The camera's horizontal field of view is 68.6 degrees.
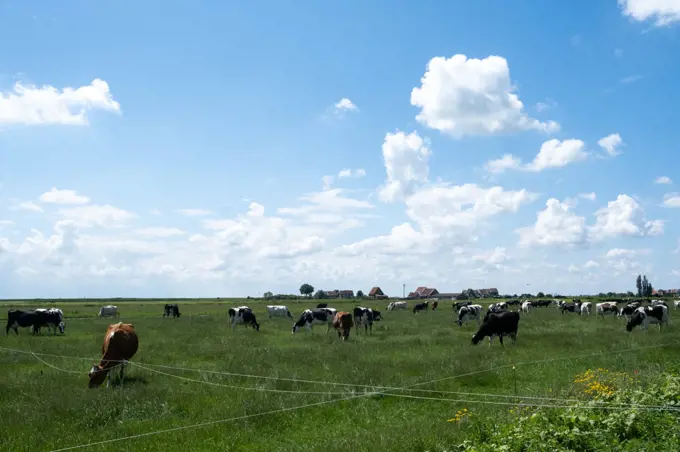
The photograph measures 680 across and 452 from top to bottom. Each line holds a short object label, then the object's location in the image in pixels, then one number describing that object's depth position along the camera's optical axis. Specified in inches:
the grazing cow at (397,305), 2952.8
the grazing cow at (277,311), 1968.5
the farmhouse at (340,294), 7003.0
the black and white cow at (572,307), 2293.3
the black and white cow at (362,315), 1360.7
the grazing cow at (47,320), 1386.6
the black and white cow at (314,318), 1381.5
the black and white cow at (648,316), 1230.3
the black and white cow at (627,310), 1749.5
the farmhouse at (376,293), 6870.1
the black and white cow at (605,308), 1963.6
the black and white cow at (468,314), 1516.5
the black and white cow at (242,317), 1492.4
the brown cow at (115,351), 606.4
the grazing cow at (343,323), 1131.9
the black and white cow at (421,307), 2573.3
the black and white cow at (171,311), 2340.1
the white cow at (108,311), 2381.9
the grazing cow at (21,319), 1400.1
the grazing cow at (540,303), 2943.9
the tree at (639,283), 6545.3
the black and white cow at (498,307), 1966.0
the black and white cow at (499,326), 1002.1
